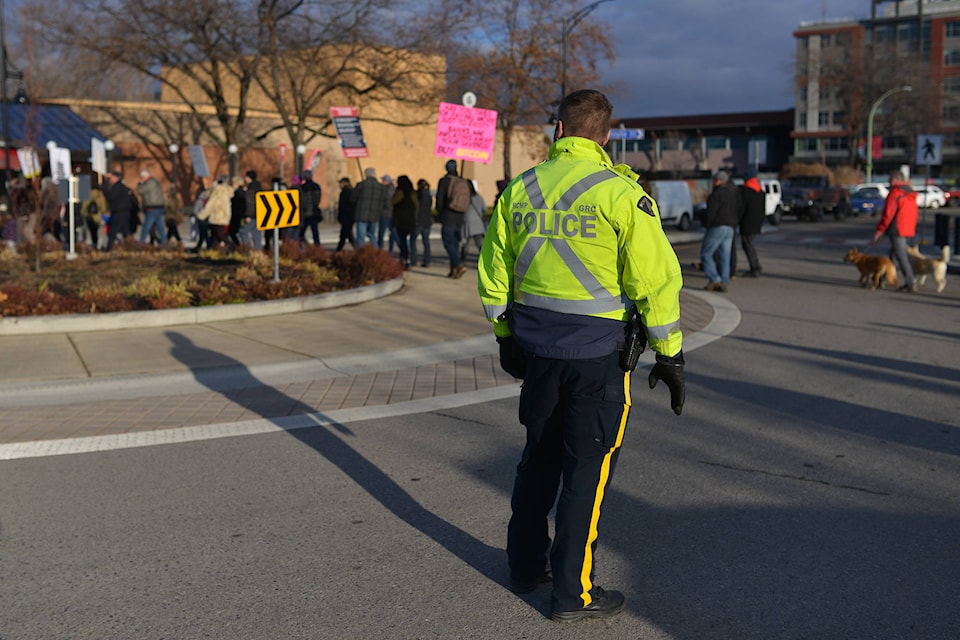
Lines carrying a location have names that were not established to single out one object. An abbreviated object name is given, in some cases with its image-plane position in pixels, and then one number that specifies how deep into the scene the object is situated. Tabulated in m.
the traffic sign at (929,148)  23.52
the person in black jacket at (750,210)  16.72
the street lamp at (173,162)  37.04
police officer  3.56
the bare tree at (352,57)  30.22
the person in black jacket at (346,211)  18.61
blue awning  35.81
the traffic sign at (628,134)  25.60
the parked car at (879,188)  46.22
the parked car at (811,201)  41.41
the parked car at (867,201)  45.69
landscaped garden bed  11.16
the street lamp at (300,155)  31.11
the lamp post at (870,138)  62.66
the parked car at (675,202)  31.69
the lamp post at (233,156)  31.38
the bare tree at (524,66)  35.25
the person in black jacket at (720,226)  14.62
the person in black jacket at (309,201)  18.88
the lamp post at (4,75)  26.82
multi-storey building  79.44
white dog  14.91
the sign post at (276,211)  12.46
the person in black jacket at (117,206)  18.45
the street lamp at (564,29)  28.75
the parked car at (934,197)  50.66
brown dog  15.23
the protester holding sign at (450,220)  15.58
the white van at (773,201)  37.53
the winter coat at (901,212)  14.82
